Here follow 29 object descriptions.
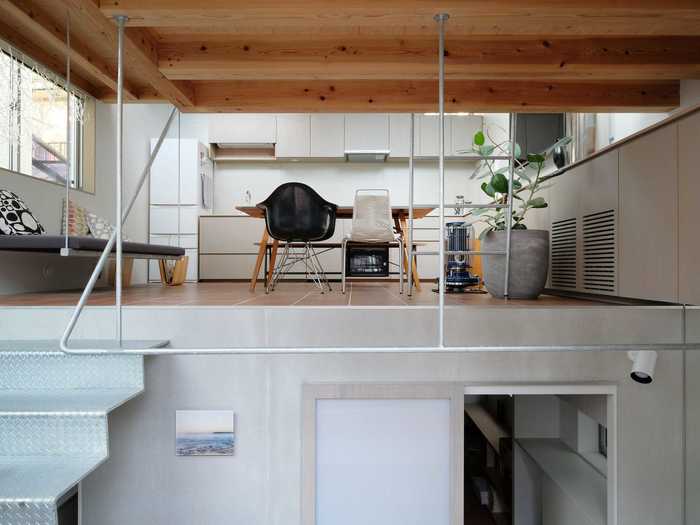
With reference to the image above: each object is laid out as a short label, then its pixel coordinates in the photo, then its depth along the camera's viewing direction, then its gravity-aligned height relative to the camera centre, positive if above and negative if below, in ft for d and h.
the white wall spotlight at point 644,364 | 6.72 -1.46
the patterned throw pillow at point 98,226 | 14.73 +0.99
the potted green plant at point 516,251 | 9.61 +0.18
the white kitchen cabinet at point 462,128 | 22.31 +6.14
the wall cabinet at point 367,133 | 22.29 +5.87
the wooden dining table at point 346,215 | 12.07 +1.26
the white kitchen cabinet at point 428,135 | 22.33 +5.85
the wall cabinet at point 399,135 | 22.17 +5.76
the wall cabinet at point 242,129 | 21.99 +6.00
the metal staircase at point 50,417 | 5.24 -2.00
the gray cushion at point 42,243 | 9.94 +0.31
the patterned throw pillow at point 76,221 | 13.65 +1.09
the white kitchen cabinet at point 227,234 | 20.85 +1.07
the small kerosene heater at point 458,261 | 12.38 -0.04
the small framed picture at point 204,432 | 7.60 -2.77
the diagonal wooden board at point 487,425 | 16.78 -6.57
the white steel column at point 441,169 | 5.42 +1.03
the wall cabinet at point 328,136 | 22.26 +5.72
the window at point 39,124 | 11.89 +3.76
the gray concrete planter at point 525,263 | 9.61 -0.06
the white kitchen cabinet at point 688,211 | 6.97 +0.74
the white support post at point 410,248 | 10.14 +0.24
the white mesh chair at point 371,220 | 12.40 +1.02
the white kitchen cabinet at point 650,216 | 7.53 +0.75
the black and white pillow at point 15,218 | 10.58 +0.92
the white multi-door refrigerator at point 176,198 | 20.15 +2.55
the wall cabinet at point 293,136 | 22.21 +5.71
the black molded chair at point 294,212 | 11.51 +1.13
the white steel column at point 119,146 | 5.56 +1.34
